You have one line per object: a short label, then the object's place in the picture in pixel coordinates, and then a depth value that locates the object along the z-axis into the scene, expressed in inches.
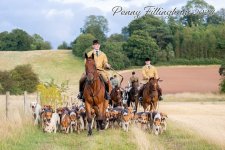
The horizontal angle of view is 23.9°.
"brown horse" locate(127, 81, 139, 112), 1074.7
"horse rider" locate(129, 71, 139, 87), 1088.1
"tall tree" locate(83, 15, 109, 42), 5108.3
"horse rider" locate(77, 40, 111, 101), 737.0
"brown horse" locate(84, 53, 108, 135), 701.3
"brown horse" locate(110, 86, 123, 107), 1035.3
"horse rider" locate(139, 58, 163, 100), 945.5
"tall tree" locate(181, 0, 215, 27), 5118.1
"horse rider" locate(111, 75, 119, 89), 1062.1
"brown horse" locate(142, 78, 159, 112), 896.9
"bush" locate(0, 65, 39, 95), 2263.8
